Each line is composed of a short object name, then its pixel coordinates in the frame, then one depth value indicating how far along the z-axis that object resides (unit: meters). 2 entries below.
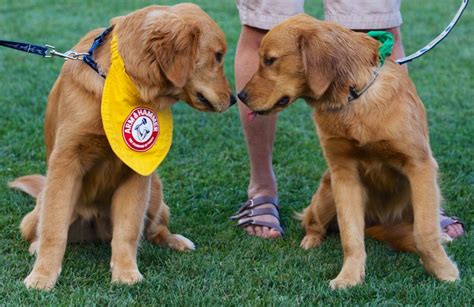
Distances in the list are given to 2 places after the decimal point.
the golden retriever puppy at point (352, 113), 6.40
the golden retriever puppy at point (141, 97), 6.03
